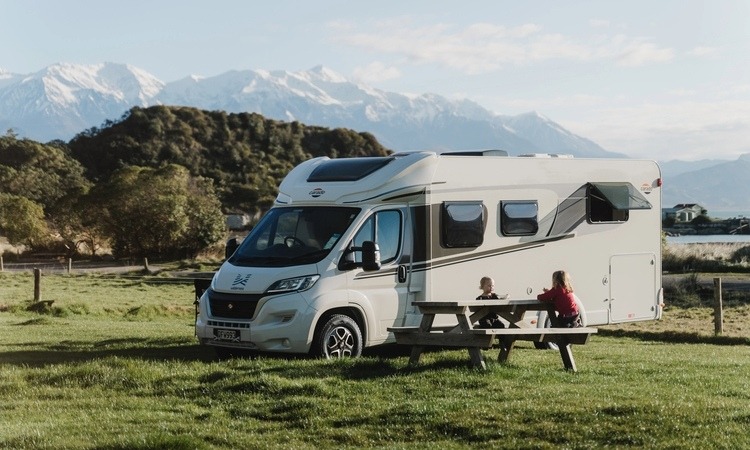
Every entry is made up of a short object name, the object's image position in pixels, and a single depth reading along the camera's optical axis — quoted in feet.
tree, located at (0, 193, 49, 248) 183.21
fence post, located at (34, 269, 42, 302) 84.58
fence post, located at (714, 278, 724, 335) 68.03
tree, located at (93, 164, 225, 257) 185.78
